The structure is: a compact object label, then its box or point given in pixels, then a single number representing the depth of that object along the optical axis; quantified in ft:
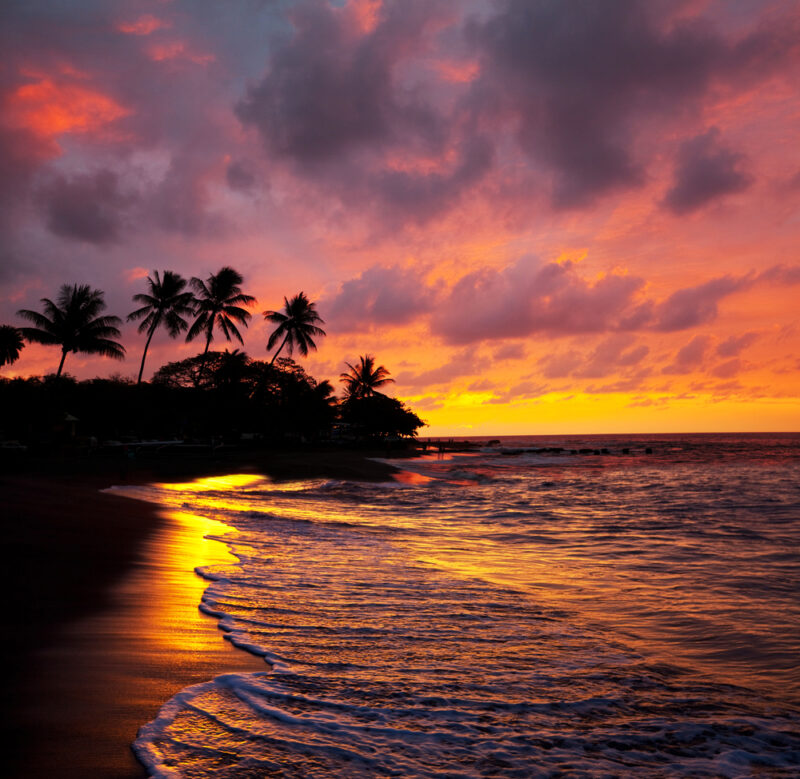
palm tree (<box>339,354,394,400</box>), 244.22
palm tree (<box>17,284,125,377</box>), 135.03
